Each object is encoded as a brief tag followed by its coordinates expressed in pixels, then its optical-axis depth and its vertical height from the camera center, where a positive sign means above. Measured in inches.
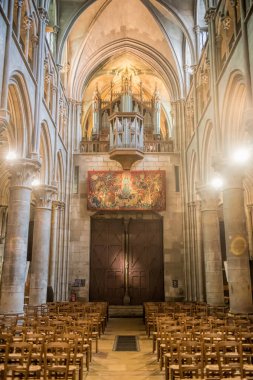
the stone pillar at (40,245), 645.3 +67.1
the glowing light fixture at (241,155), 527.5 +168.7
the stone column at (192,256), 839.1 +58.6
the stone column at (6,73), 397.4 +225.6
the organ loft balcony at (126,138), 869.8 +320.2
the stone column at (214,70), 580.4 +320.2
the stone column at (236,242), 493.4 +52.0
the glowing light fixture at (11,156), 547.2 +176.9
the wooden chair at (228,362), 250.6 -51.6
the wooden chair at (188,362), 255.4 -51.8
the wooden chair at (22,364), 249.4 -51.0
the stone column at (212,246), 654.5 +62.7
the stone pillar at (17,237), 493.7 +61.9
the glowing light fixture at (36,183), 693.9 +175.8
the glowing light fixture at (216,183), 703.7 +176.5
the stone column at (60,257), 820.6 +57.9
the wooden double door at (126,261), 906.1 +53.3
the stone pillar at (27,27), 556.1 +360.4
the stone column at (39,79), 574.9 +309.3
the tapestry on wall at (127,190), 916.6 +215.7
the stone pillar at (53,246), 788.6 +78.7
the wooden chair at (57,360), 250.8 -49.7
